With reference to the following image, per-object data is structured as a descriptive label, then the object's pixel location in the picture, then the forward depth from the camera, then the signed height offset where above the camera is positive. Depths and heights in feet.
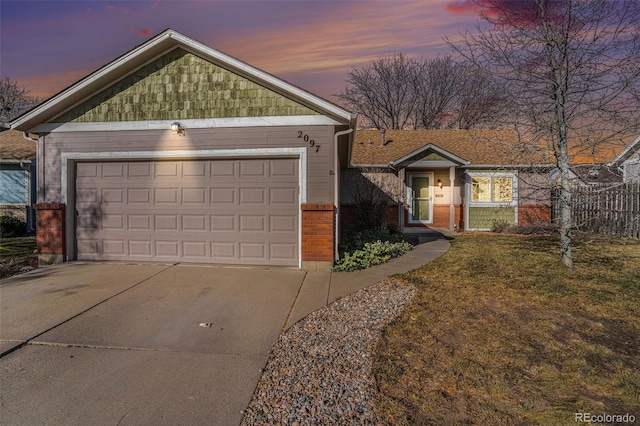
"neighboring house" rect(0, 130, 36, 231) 45.98 +2.06
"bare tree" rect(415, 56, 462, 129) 100.53 +31.79
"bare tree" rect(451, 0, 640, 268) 21.24 +8.16
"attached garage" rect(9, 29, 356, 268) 24.08 +3.07
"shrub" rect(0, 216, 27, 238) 42.33 -2.59
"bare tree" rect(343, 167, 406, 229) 40.57 +1.92
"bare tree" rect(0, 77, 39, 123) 83.76 +25.05
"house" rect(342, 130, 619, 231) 46.82 +2.53
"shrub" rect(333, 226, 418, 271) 25.20 -3.25
